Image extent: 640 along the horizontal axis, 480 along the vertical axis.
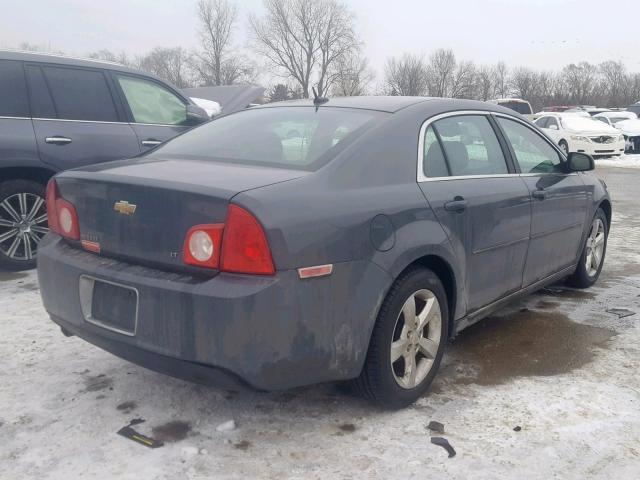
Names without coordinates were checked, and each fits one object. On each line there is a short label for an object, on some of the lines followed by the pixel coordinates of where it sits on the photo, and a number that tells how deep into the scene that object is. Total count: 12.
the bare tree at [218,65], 65.81
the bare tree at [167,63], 71.38
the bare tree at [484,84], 68.12
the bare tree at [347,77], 56.88
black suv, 5.22
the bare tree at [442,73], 66.81
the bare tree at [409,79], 65.69
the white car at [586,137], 20.78
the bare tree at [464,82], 66.19
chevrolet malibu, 2.48
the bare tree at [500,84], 69.75
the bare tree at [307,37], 65.00
